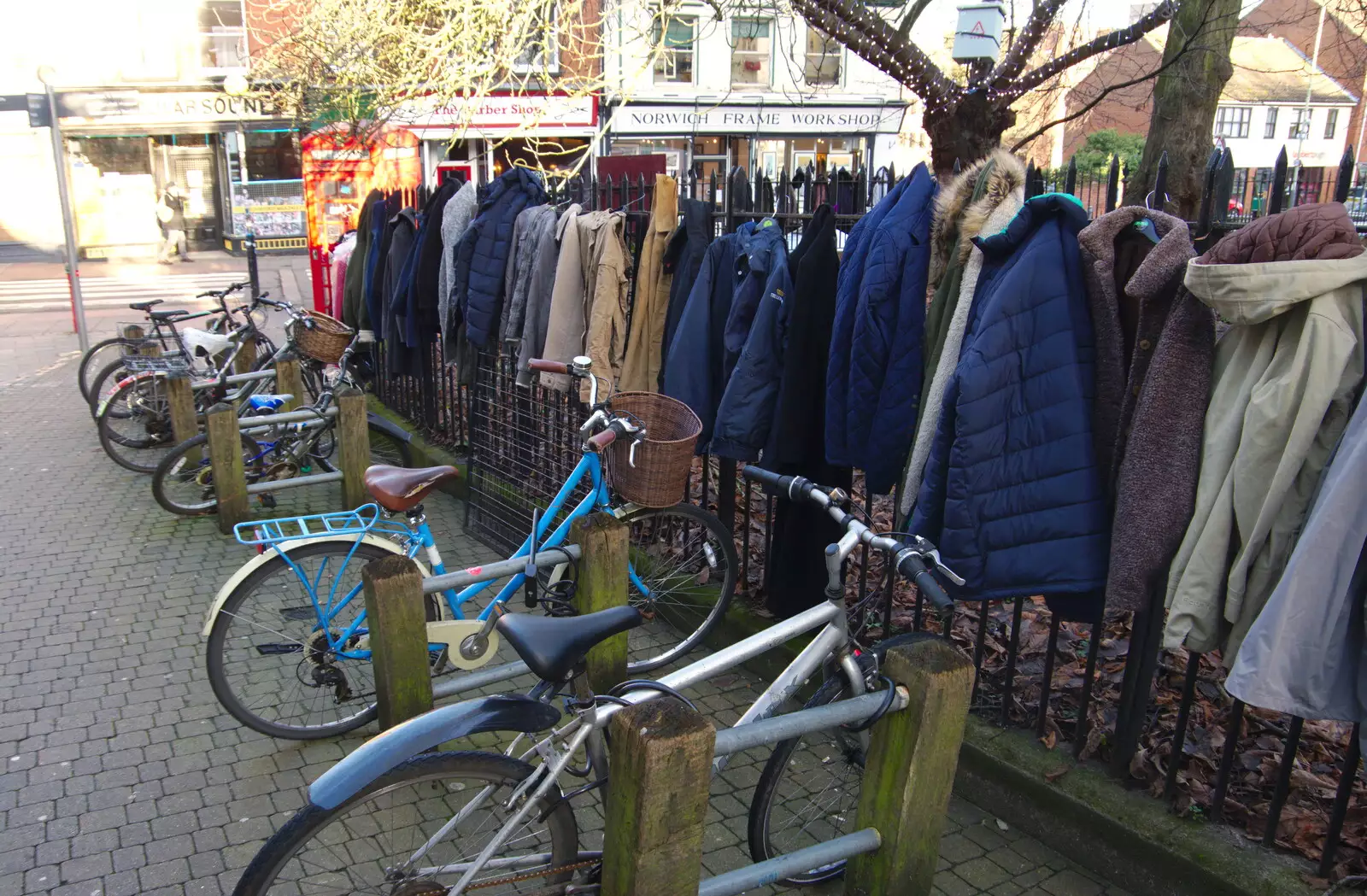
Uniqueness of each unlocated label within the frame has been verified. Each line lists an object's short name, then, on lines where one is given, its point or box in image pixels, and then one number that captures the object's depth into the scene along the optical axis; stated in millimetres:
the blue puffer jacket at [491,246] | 6316
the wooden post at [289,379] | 7465
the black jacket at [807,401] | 4117
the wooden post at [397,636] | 3197
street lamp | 11266
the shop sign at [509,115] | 20500
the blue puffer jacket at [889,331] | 3684
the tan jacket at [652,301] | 5059
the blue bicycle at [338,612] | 3891
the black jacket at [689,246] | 4844
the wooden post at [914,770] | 2475
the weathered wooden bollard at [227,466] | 6086
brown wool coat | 2801
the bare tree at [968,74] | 7574
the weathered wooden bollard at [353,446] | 5836
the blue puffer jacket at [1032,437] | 3006
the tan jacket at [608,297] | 5328
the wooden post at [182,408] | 7241
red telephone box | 11172
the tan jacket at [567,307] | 5551
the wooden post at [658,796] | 2039
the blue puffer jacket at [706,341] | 4633
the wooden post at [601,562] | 3387
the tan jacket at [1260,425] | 2441
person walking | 25656
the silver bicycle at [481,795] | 2328
